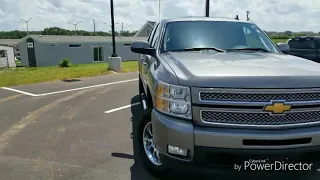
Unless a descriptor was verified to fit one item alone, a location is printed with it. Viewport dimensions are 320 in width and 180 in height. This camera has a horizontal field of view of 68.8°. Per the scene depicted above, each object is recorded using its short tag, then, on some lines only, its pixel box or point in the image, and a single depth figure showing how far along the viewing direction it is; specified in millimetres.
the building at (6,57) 32459
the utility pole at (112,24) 11437
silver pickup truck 2062
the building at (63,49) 30390
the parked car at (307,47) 9984
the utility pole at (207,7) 10587
